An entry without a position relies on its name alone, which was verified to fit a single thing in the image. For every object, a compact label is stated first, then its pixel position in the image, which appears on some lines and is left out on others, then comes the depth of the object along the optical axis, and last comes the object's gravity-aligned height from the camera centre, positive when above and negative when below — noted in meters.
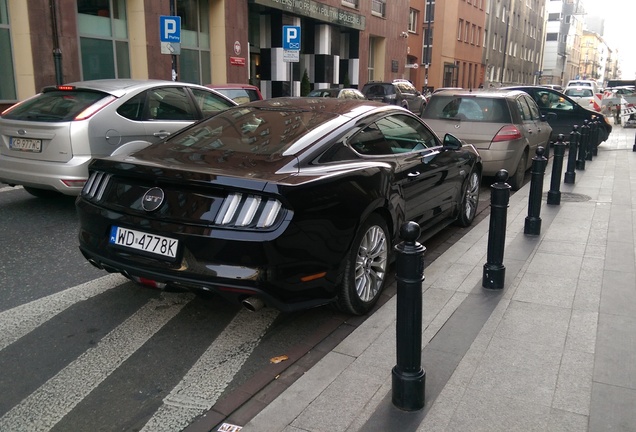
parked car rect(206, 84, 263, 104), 11.45 -0.32
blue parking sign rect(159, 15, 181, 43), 14.48 +1.11
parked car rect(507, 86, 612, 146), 14.88 -0.81
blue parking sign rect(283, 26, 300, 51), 17.83 +1.15
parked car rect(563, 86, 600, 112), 27.24 -0.69
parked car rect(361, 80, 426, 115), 25.61 -0.73
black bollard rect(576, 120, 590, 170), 11.44 -1.37
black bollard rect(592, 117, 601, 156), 13.46 -1.37
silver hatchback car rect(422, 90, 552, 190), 9.20 -0.73
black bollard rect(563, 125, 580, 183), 9.75 -1.37
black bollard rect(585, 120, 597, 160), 12.57 -1.29
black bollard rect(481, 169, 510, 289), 4.63 -1.27
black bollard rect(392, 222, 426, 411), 2.82 -1.21
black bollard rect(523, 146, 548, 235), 6.18 -1.25
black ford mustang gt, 3.38 -0.81
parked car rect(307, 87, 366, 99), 19.53 -0.54
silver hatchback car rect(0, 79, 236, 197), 6.46 -0.62
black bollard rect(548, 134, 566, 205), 7.69 -1.24
